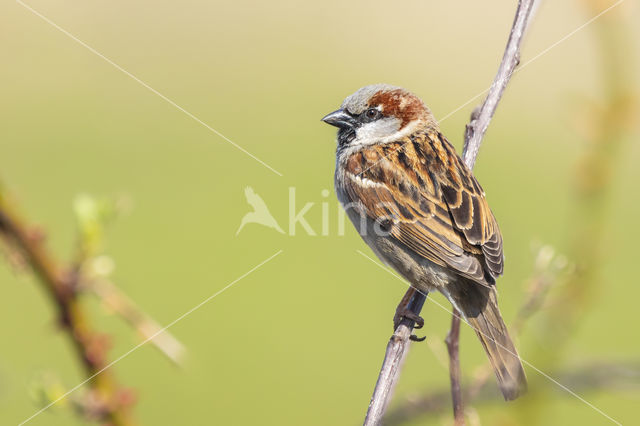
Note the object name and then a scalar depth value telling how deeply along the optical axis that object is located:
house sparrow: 3.80
